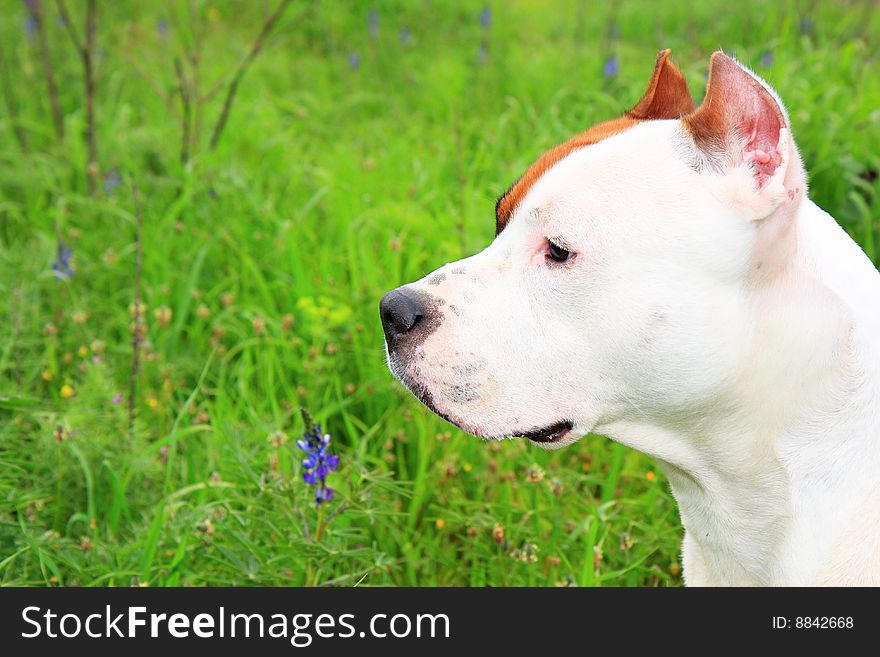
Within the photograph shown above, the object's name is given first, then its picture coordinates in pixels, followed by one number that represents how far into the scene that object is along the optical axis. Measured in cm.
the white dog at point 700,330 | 192
